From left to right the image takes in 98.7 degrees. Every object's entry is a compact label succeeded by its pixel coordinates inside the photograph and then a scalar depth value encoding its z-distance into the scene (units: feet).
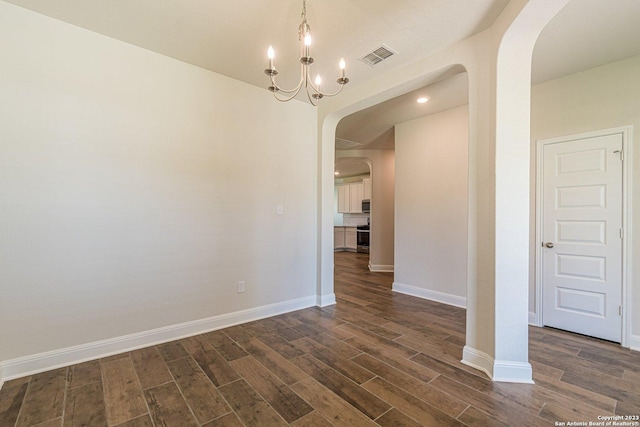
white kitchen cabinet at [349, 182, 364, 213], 30.42
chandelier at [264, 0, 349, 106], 5.50
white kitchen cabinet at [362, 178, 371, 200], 29.61
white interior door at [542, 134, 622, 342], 8.99
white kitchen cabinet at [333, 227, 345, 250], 32.40
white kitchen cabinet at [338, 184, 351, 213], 32.07
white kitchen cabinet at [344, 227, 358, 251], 31.89
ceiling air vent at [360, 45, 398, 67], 8.11
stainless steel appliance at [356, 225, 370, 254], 29.60
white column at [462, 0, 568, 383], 6.68
